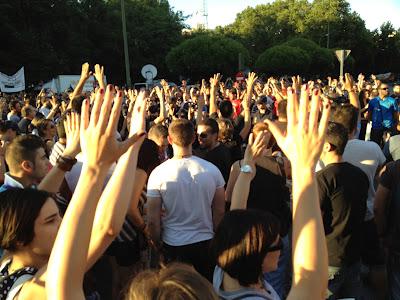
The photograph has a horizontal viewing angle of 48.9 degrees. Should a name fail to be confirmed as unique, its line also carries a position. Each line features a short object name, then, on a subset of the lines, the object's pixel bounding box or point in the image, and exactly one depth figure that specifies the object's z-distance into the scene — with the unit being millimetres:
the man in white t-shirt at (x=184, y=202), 3580
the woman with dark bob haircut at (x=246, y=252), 1896
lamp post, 18547
